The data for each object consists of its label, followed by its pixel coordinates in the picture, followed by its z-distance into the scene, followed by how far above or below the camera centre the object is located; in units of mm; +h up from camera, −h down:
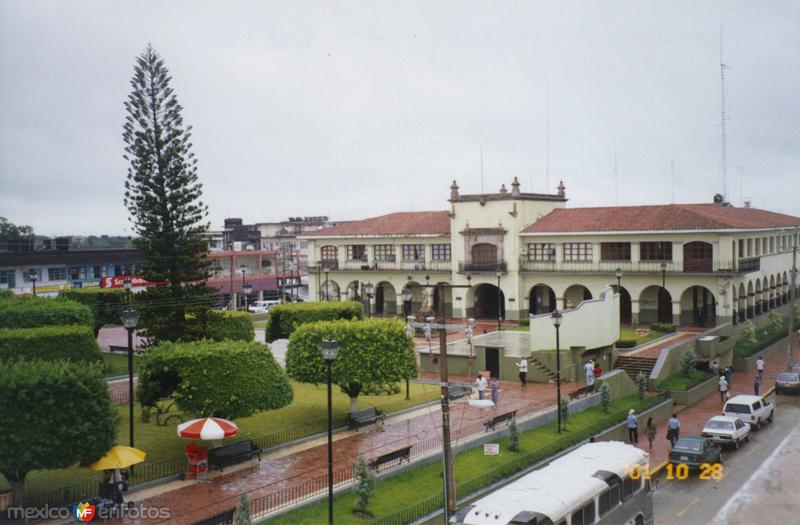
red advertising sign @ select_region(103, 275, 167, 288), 53250 -1053
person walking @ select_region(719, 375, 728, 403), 31453 -5440
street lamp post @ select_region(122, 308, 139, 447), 17812 -1232
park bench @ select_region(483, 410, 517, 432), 22828 -4853
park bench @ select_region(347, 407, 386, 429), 23359 -4816
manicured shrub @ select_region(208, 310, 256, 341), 32375 -2634
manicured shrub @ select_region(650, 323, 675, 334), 40094 -3696
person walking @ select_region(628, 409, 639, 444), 25234 -5653
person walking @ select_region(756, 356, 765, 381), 34656 -5032
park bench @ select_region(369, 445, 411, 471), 18359 -4838
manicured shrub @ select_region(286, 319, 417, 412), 23000 -2834
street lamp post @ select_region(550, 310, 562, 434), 24172 -1923
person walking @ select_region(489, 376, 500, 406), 26609 -4575
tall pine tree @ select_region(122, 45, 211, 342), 30375 +2256
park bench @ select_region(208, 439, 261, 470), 18828 -4755
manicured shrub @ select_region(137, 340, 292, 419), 19234 -2935
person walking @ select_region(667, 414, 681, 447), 24144 -5500
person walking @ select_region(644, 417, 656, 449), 24531 -5659
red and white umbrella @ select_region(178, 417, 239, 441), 17520 -3819
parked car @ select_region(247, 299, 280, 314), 58562 -3297
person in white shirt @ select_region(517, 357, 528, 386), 30312 -4427
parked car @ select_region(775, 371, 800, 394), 32875 -5552
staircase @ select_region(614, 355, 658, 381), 33281 -4725
